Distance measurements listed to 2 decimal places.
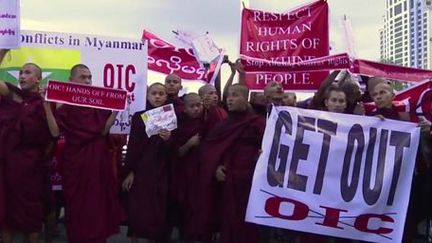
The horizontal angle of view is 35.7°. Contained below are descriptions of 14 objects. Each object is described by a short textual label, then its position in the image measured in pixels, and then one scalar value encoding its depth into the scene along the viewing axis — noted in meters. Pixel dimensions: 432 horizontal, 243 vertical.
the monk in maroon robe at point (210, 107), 6.11
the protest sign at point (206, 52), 7.81
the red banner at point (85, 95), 5.35
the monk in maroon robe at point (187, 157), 5.98
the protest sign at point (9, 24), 5.56
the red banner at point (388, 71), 7.48
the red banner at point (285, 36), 7.51
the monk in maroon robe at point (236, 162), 5.50
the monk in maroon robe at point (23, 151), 5.44
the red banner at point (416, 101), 5.88
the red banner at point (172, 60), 8.70
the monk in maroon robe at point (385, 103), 5.32
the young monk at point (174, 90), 6.24
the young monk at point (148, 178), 5.89
